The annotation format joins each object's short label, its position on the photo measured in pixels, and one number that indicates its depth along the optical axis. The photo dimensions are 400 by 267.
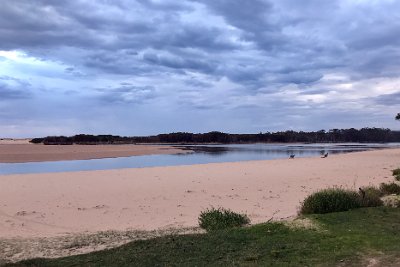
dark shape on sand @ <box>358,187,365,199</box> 11.22
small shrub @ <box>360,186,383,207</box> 10.89
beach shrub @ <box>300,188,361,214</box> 10.30
